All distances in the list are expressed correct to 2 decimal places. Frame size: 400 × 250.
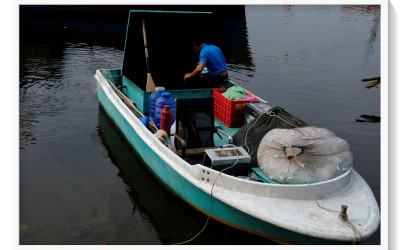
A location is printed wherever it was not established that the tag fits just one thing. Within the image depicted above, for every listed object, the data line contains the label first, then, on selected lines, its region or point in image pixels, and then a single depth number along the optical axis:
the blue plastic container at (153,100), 7.15
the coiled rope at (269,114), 5.76
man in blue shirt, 7.87
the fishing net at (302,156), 4.75
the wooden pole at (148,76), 7.96
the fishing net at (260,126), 5.67
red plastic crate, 6.97
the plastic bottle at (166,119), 5.97
